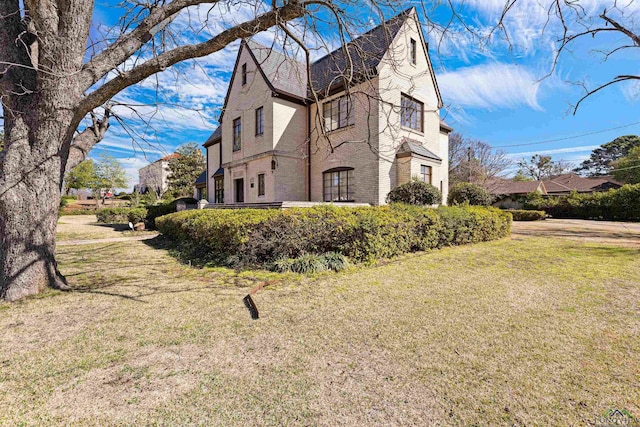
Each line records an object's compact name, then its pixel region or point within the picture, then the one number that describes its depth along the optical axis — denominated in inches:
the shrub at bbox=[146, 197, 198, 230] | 681.0
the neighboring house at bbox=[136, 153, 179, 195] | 1686.8
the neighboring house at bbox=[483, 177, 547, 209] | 1278.3
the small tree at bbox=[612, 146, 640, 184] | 1312.7
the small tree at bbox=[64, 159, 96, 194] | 1362.0
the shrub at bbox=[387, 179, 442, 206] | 471.5
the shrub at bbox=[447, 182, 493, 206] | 583.2
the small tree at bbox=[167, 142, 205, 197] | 1493.6
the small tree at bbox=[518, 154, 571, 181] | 2082.9
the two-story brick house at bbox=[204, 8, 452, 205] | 508.4
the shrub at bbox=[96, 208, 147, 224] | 834.6
